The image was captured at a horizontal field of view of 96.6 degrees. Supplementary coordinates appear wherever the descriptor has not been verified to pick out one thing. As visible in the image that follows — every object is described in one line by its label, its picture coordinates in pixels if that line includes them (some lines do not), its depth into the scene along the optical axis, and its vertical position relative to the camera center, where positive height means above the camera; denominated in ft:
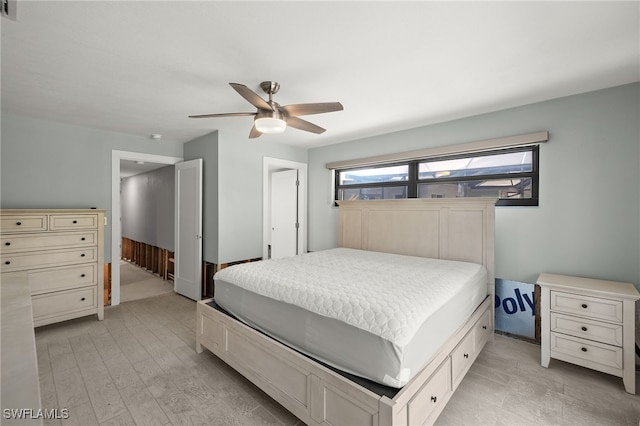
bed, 4.69 -2.44
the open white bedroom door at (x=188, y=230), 13.21 -0.82
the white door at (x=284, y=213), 16.57 +0.00
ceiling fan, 6.97 +2.63
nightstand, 6.79 -2.83
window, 9.75 +1.43
